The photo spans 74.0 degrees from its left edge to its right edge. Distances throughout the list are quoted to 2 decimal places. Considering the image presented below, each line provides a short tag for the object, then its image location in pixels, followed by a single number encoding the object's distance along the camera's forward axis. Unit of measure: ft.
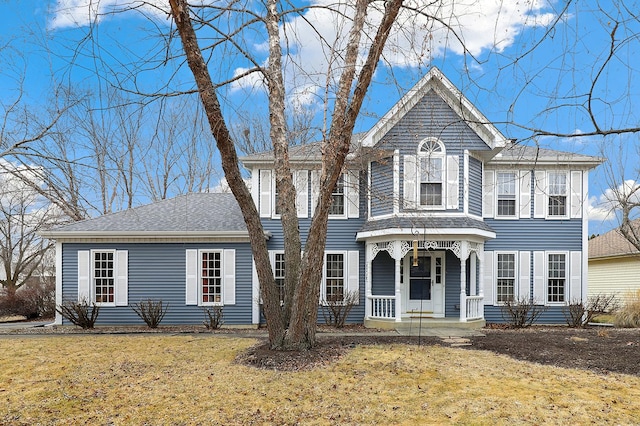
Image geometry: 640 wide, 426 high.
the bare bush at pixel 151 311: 40.42
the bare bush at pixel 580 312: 42.16
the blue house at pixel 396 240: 40.57
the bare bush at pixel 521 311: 41.45
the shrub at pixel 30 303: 56.95
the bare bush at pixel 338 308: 40.45
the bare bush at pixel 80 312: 39.96
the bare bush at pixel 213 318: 39.40
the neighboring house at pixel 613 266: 64.85
